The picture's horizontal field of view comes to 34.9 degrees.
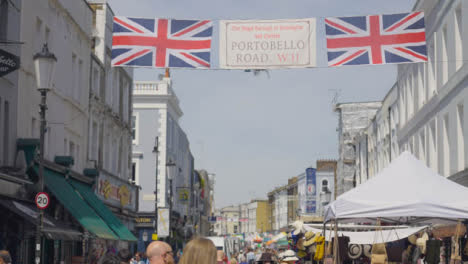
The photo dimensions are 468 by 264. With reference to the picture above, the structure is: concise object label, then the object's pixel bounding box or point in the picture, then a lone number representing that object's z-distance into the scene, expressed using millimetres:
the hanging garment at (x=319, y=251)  19328
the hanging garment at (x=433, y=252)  15536
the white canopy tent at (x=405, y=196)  12820
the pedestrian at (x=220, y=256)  14814
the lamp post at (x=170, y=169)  36219
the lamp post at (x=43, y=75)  13867
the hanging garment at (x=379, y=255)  13938
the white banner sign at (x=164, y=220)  35156
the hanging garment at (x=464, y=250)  15414
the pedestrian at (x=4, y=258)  10188
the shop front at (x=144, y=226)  50375
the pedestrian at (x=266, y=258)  12117
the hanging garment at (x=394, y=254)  16547
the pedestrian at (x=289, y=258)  11250
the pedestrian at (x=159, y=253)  5730
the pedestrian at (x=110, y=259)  7656
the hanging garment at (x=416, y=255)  17859
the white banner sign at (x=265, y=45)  18922
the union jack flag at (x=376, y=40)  19031
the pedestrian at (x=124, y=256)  7694
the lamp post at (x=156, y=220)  34400
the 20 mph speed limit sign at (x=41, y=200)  13802
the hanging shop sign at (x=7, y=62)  15219
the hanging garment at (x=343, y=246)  16172
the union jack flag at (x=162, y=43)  19375
